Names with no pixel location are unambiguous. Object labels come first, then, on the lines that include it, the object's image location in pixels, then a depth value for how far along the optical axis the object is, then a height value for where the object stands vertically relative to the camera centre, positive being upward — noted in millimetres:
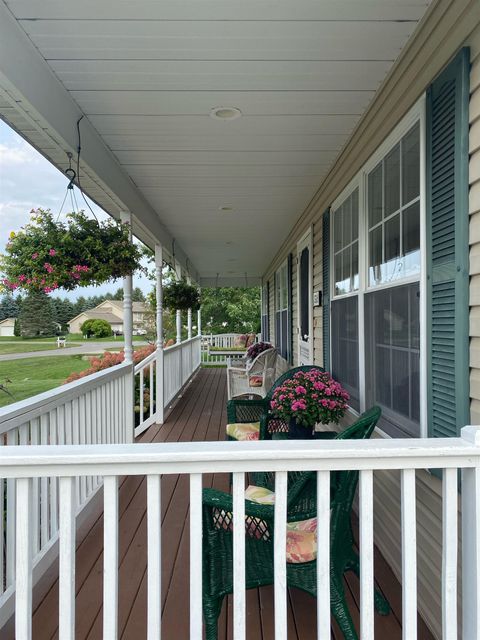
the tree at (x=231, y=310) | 24203 +658
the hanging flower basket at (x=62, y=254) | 2332 +383
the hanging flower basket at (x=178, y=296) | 6902 +419
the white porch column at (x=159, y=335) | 5465 -175
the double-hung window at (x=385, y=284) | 2055 +213
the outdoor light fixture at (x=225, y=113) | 2598 +1281
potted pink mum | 2764 -521
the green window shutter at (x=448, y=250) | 1563 +275
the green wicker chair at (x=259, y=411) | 3215 -719
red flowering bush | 5591 -560
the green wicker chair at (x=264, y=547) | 1579 -868
